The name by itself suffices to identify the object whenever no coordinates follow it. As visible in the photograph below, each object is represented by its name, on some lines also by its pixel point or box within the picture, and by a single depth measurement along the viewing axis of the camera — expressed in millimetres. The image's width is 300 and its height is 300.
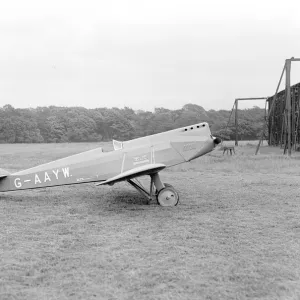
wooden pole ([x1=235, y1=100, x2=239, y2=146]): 34688
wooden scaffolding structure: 20875
